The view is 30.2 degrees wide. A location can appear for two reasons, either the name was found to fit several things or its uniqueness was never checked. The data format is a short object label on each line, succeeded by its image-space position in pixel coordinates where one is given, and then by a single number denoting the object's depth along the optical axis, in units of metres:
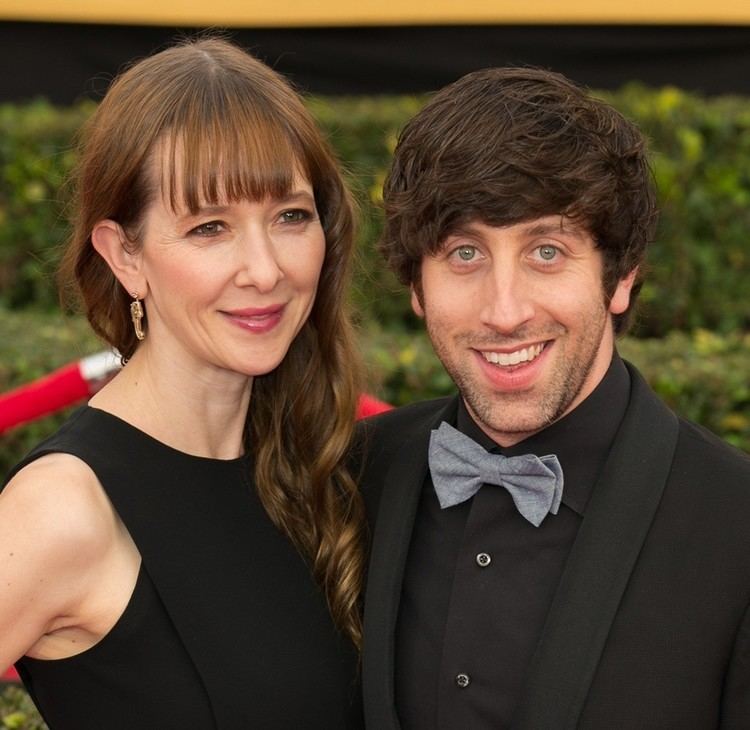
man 2.62
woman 2.92
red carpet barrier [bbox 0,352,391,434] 4.62
